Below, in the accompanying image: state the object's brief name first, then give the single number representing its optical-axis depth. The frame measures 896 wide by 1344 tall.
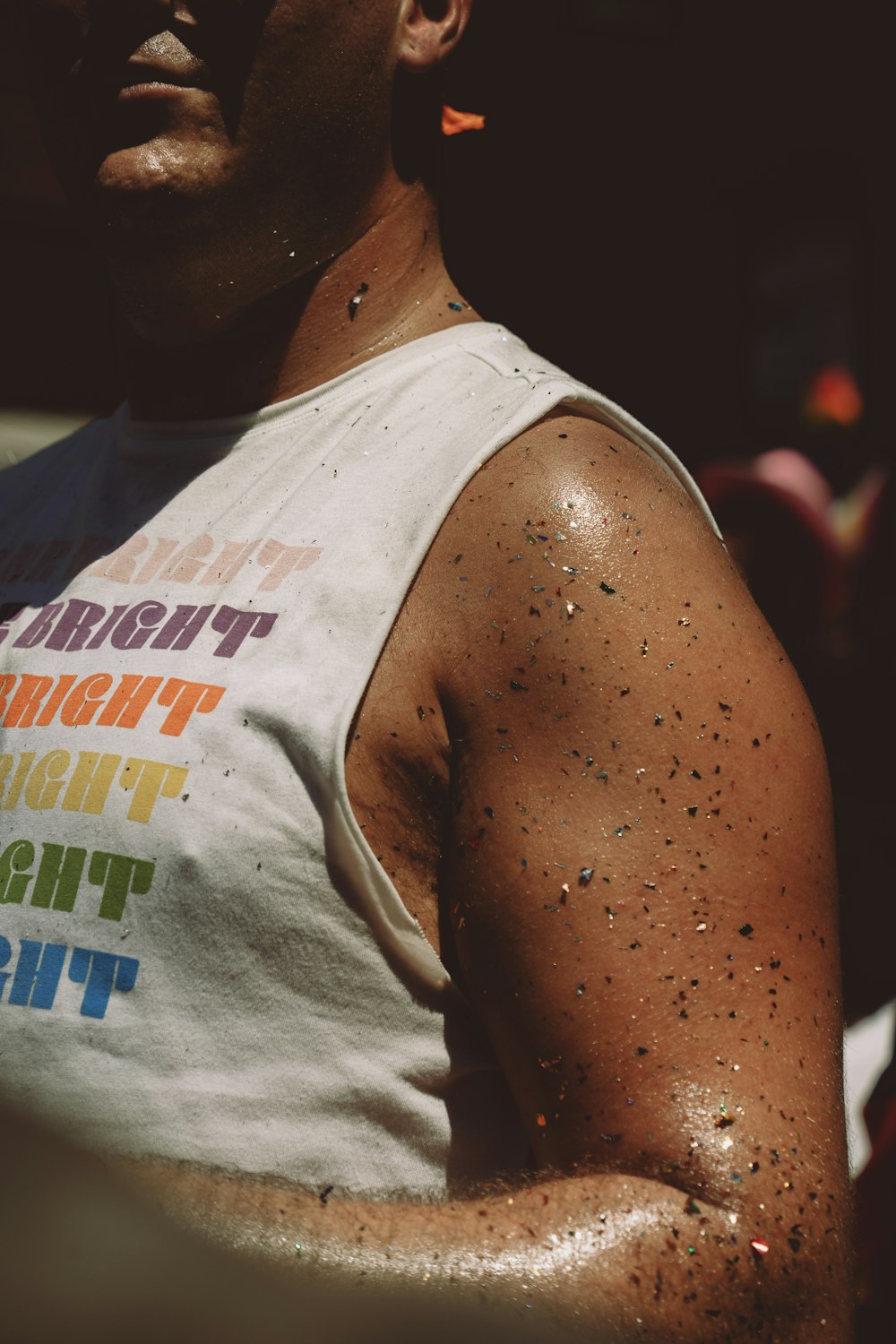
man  1.12
